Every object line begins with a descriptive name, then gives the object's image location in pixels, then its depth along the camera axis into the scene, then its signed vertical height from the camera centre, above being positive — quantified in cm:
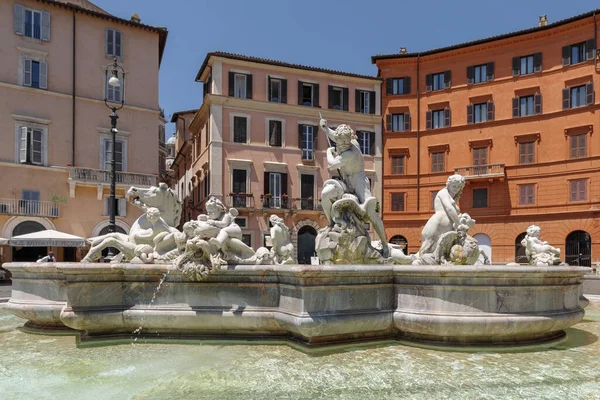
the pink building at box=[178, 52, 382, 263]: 3055 +542
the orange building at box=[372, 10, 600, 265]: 2880 +521
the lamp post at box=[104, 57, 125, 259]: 2817 +735
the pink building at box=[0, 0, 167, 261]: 2530 +545
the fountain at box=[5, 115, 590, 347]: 523 -92
